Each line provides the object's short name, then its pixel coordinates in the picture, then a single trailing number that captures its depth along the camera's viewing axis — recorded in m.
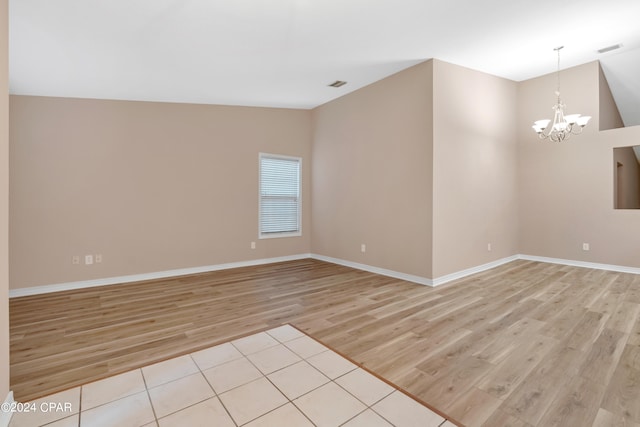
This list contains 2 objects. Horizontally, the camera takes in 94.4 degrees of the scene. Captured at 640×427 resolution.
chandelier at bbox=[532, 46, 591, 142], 4.00
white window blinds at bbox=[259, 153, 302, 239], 5.67
